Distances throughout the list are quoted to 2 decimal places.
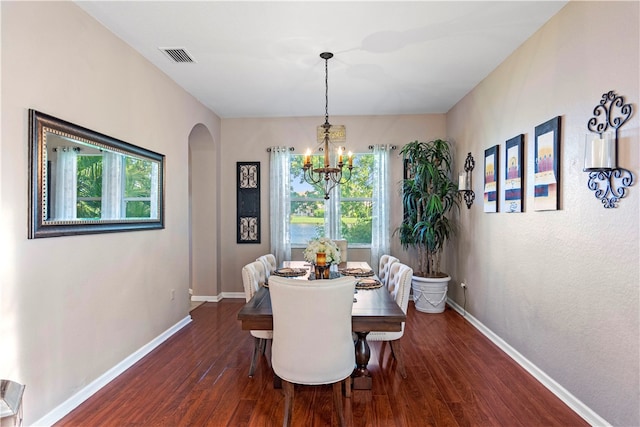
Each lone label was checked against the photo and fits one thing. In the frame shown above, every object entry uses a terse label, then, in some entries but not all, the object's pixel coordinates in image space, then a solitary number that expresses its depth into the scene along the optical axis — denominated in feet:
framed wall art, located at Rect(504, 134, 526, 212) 10.15
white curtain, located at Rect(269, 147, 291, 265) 17.25
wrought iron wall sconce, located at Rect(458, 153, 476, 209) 14.06
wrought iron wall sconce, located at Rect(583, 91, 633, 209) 6.61
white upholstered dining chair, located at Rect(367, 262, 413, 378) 8.99
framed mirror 7.04
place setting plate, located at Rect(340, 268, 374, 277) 10.89
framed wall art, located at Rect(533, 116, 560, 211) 8.49
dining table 7.27
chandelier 10.25
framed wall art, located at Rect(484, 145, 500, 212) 11.73
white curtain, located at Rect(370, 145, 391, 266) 16.93
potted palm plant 15.02
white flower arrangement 9.61
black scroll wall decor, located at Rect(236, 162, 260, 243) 17.69
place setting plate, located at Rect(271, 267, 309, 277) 10.70
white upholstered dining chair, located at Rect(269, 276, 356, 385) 6.43
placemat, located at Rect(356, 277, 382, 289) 9.46
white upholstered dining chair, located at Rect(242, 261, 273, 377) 9.20
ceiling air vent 10.23
